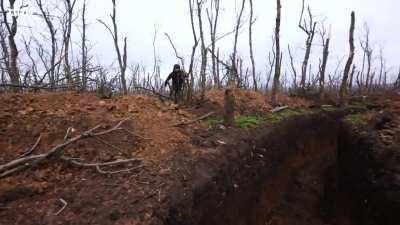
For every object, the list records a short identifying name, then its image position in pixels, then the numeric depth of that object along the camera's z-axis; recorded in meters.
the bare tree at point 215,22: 23.67
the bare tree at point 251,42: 24.48
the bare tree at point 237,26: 24.31
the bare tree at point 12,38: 14.31
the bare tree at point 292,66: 26.77
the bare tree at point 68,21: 19.48
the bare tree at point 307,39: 17.58
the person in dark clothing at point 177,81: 9.76
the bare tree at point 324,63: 15.33
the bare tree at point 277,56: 12.35
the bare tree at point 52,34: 19.90
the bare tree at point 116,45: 21.19
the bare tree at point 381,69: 37.47
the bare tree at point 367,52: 33.72
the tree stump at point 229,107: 7.94
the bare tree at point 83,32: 23.34
